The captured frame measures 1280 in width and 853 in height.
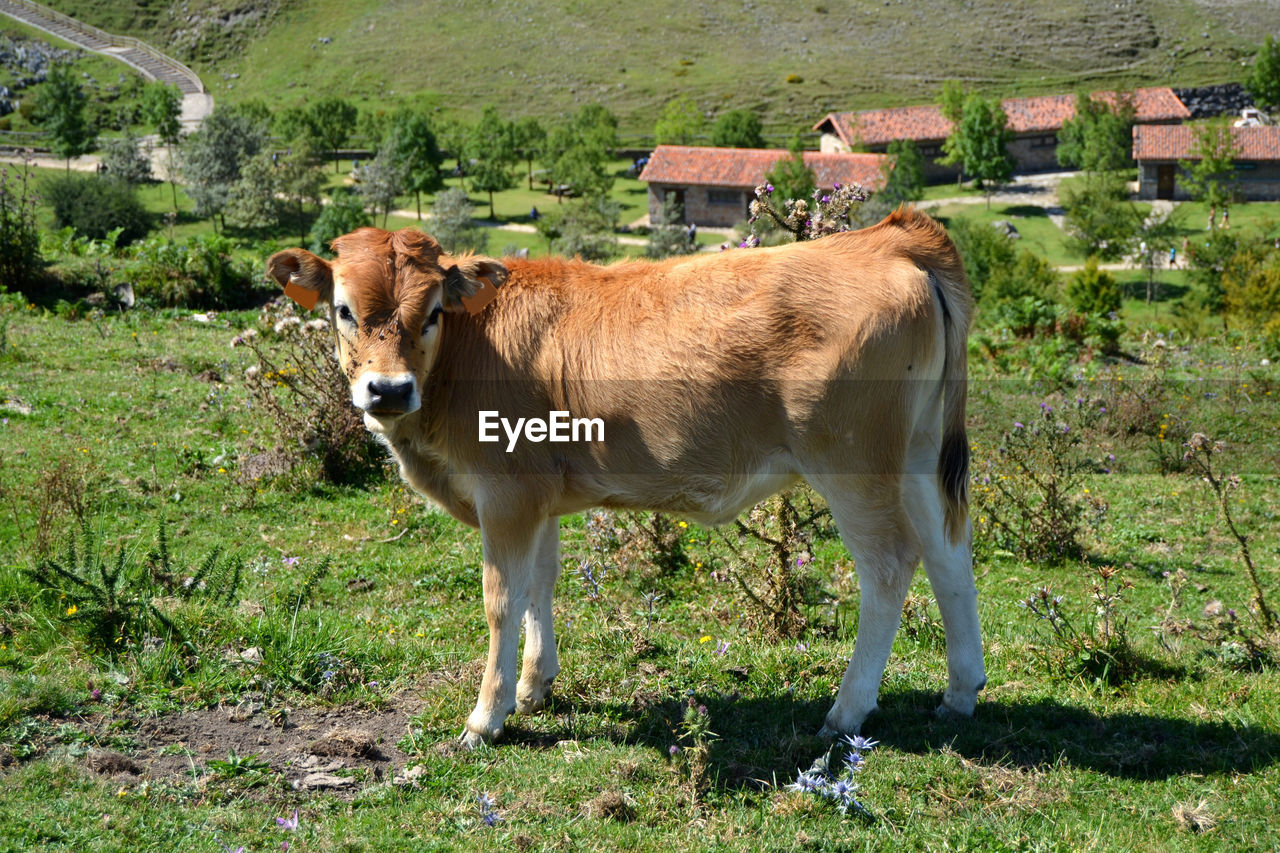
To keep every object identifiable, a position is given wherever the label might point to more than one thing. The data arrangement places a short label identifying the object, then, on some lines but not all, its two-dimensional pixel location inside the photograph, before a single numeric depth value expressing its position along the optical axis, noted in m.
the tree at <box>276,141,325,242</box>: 65.12
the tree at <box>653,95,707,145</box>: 93.81
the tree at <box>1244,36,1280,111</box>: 98.06
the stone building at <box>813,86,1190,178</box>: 87.25
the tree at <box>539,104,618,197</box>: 74.25
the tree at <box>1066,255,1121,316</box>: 38.59
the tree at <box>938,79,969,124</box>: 85.62
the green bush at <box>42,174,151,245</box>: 46.28
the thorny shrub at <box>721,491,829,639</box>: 7.63
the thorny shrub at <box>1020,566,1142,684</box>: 6.84
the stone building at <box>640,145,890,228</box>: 73.44
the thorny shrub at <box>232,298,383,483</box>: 10.95
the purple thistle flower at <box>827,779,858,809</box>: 5.27
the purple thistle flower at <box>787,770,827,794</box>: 5.32
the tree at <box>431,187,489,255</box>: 60.62
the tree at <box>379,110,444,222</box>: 75.00
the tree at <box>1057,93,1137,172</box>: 76.94
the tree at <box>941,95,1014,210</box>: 79.44
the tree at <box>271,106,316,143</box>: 85.31
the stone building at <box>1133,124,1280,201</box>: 77.44
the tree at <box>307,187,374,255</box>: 58.25
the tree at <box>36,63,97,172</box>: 76.31
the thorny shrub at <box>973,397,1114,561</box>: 9.70
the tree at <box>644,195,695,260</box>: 62.00
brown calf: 5.87
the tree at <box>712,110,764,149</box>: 92.69
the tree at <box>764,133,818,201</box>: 66.06
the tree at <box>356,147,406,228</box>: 68.56
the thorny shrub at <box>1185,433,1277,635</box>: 7.05
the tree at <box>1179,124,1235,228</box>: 70.81
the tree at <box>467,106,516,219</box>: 75.56
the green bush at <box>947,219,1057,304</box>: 41.25
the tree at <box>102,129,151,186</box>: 72.50
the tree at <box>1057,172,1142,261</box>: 58.78
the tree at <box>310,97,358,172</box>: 86.88
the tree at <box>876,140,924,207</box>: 72.00
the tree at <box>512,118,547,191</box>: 86.50
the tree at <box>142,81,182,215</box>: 84.75
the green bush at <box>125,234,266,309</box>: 21.62
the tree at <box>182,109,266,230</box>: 66.12
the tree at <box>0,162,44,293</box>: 19.98
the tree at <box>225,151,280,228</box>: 62.84
